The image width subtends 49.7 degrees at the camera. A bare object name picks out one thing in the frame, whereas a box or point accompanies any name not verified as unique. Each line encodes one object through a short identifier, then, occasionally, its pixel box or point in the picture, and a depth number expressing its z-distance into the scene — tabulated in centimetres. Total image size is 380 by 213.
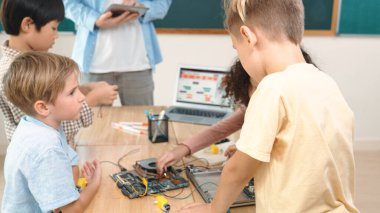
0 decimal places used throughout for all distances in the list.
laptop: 240
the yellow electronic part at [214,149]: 182
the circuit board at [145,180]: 138
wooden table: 131
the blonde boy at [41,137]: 117
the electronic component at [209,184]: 132
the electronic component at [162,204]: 127
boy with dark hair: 167
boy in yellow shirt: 96
